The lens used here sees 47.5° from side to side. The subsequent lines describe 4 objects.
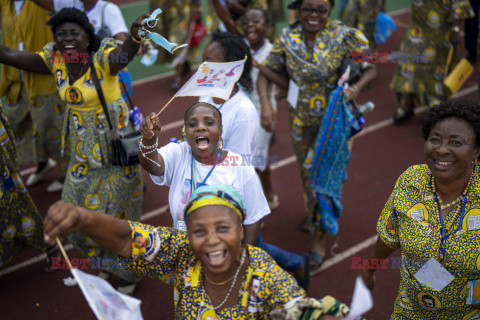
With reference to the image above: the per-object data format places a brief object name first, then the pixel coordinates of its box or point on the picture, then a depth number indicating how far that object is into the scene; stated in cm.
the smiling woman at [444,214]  311
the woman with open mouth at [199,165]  359
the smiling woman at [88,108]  448
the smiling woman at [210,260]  266
